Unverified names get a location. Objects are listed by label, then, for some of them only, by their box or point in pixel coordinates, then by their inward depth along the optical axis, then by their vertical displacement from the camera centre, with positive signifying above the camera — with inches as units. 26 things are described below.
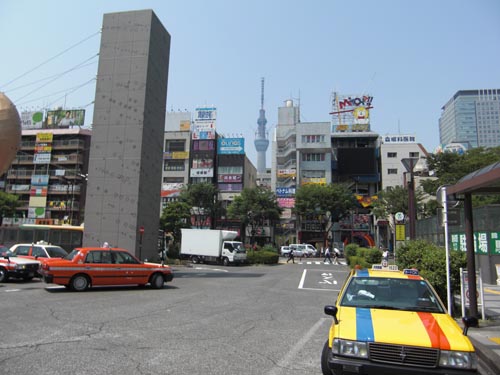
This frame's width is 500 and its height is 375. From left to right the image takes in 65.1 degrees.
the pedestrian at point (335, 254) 1562.5 -60.9
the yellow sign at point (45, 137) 2571.4 +613.7
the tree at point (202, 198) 2340.1 +220.5
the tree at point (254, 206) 2188.7 +168.1
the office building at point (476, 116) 6712.6 +2208.8
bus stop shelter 320.8 +47.1
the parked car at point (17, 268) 660.4 -63.5
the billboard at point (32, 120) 2765.7 +783.0
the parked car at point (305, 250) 2126.8 -65.4
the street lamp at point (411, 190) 670.5 +88.0
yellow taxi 170.9 -44.5
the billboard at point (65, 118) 2699.3 +783.2
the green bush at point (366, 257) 1009.5 -49.4
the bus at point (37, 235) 1137.4 -12.1
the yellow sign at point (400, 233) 824.3 +15.4
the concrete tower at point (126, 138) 1011.9 +252.3
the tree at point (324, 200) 2196.1 +212.8
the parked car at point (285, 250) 2191.2 -72.4
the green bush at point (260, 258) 1519.4 -81.5
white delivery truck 1427.2 -42.3
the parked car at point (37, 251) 753.6 -38.9
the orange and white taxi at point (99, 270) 534.0 -53.5
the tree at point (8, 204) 2041.1 +136.1
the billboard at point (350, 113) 2817.4 +911.6
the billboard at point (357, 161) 2689.5 +534.6
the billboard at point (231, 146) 2647.6 +607.5
